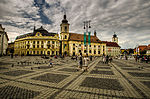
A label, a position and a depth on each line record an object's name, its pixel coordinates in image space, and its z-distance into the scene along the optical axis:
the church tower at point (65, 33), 57.59
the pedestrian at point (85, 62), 9.51
